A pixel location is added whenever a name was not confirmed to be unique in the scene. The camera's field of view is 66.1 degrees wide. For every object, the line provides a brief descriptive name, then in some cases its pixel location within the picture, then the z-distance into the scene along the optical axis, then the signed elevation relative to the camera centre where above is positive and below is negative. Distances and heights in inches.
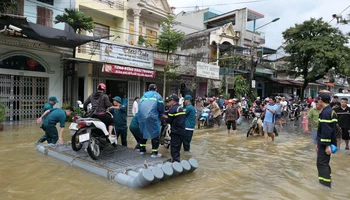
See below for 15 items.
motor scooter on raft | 206.4 -39.5
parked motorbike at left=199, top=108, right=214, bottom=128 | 495.5 -53.4
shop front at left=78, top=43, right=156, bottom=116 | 573.8 +34.4
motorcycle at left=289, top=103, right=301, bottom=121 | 723.4 -52.0
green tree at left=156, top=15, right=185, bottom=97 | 605.6 +116.4
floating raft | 171.2 -57.9
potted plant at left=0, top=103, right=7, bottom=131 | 384.8 -44.7
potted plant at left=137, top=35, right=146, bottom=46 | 681.3 +118.7
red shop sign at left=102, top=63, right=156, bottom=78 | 556.1 +36.7
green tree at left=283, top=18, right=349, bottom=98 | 1014.4 +170.7
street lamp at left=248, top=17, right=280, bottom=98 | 793.7 +69.1
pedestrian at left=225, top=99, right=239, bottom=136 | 404.5 -36.6
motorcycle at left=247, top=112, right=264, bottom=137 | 413.7 -51.8
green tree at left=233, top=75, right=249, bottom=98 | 837.8 +12.0
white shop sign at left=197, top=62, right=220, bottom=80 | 756.6 +56.7
